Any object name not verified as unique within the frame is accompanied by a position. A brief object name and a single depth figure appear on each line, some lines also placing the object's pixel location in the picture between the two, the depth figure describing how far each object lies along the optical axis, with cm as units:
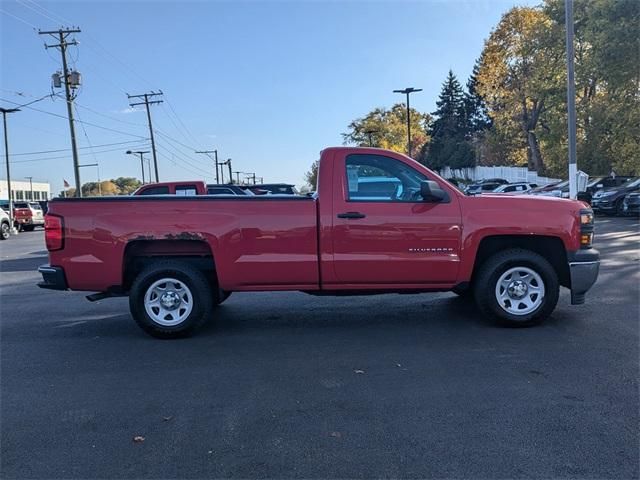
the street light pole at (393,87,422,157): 3741
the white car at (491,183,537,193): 2902
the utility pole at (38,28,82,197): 3238
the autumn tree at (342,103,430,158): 7400
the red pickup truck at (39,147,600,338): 576
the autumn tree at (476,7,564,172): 3759
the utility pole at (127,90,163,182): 5088
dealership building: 8885
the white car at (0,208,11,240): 2420
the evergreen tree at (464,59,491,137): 8228
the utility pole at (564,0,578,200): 1539
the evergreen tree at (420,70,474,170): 7488
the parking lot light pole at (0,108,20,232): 3084
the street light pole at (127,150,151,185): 8112
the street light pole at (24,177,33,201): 9876
